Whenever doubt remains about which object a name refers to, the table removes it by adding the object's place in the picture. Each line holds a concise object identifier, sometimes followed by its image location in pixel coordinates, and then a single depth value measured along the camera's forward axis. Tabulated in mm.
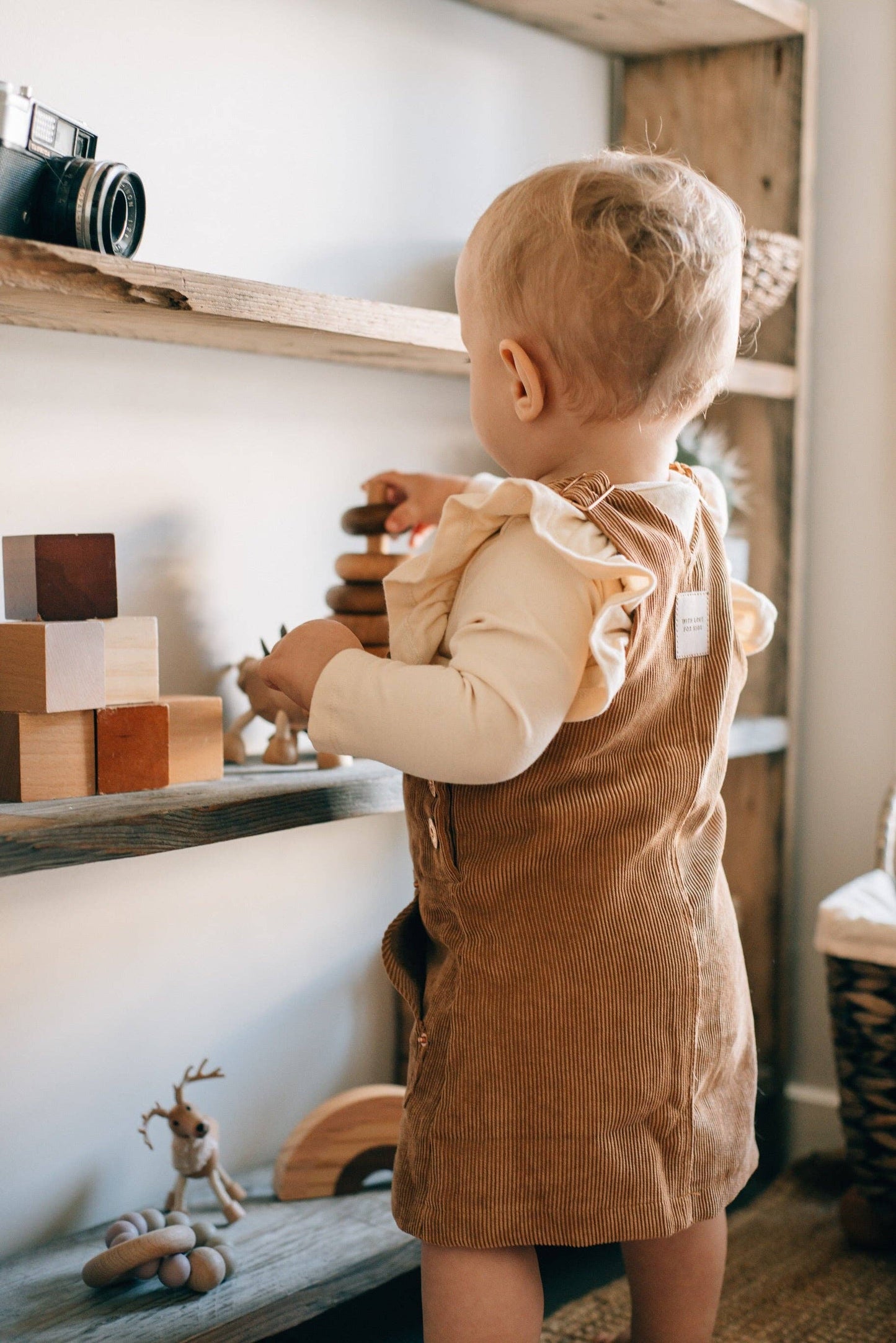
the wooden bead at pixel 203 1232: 1212
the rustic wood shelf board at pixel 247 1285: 1092
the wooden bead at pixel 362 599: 1242
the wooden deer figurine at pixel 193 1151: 1233
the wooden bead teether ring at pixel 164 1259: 1135
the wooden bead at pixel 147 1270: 1160
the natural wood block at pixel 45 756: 979
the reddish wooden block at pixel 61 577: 995
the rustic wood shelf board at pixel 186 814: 906
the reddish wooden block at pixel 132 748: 1025
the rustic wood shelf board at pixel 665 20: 1566
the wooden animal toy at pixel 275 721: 1256
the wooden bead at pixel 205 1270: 1146
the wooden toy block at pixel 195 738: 1107
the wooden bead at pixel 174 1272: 1150
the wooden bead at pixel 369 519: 1258
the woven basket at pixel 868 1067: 1426
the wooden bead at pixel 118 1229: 1189
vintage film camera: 891
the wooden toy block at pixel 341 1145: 1336
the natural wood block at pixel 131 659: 1033
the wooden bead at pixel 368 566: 1236
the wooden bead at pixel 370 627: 1234
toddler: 835
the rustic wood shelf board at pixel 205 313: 888
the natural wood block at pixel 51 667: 967
